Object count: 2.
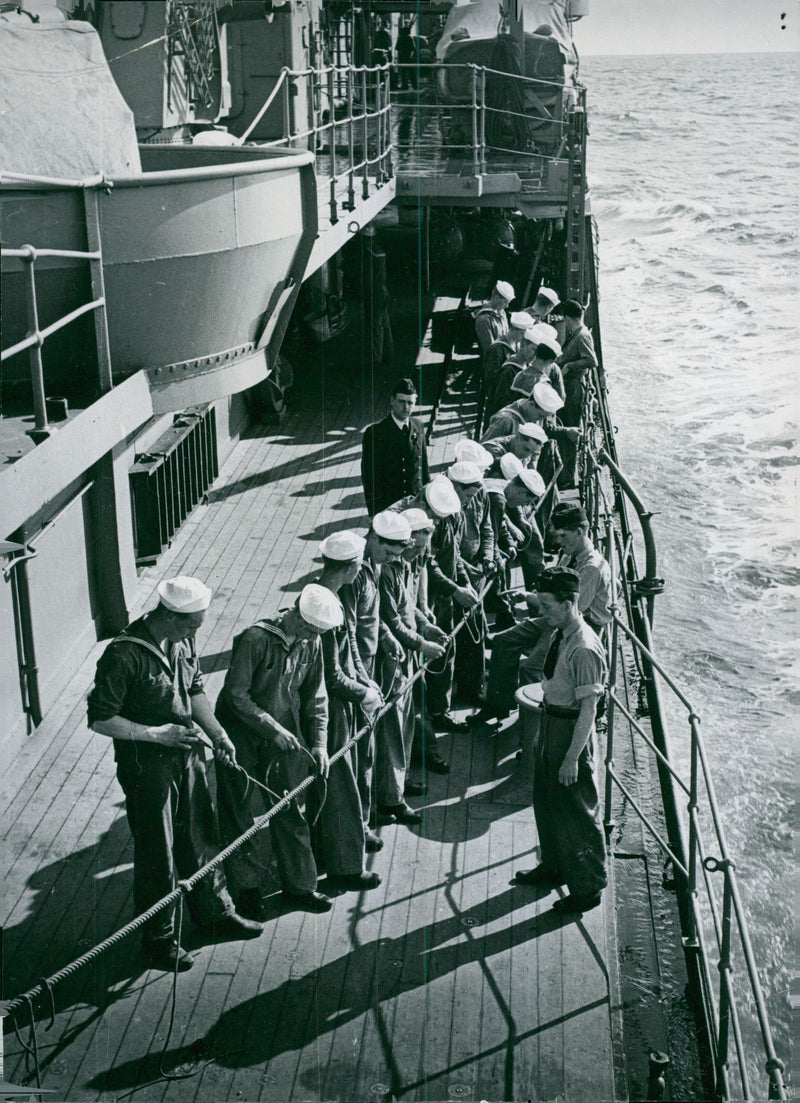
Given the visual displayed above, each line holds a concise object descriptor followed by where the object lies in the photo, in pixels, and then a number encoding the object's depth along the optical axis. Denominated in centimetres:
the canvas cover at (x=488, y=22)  2202
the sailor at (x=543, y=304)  1328
